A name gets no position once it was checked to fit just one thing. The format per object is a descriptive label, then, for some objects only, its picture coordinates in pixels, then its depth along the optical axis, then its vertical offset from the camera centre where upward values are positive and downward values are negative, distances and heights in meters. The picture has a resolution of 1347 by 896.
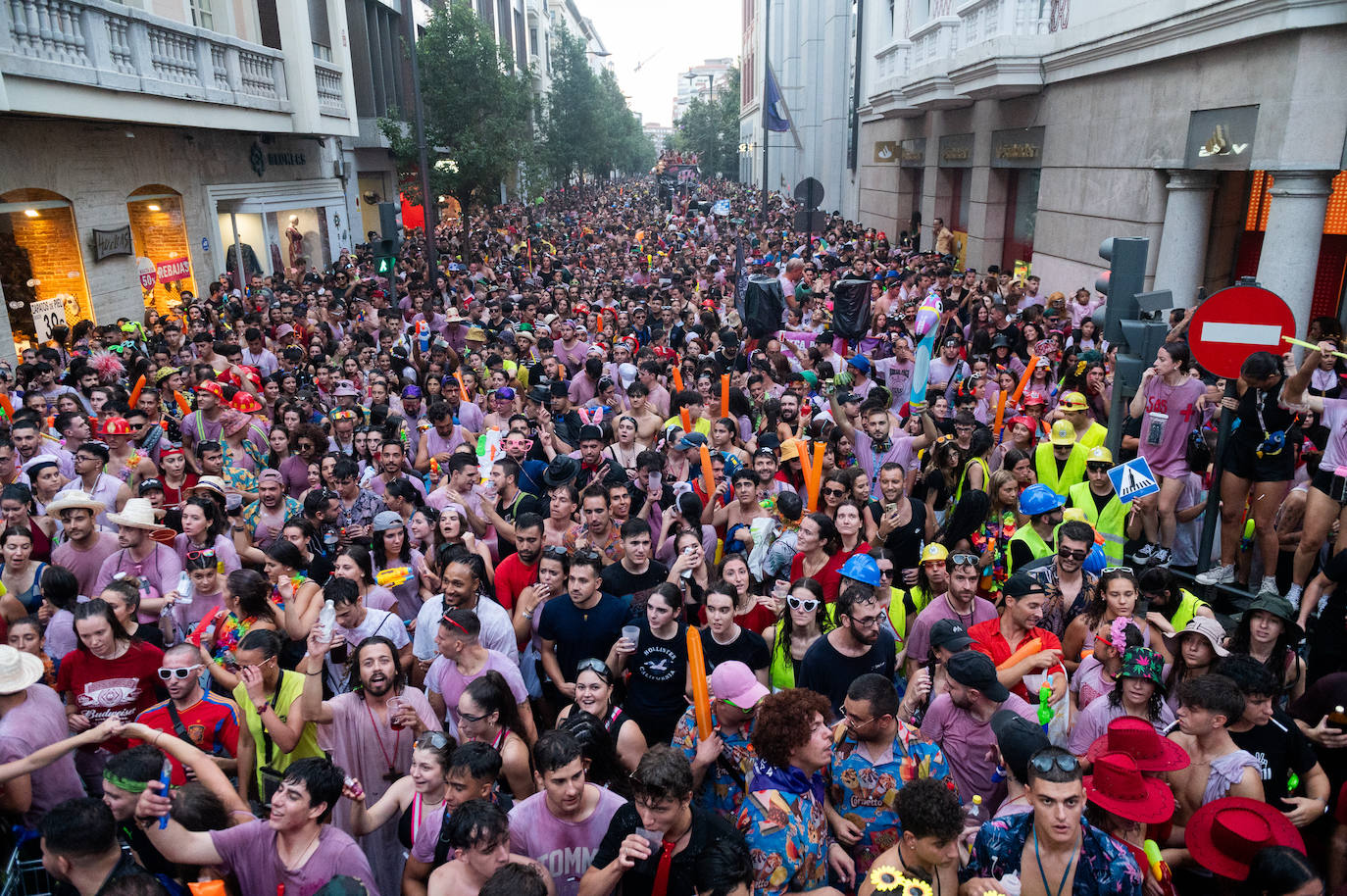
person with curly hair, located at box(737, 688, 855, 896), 3.41 -2.32
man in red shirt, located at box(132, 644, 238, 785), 4.33 -2.43
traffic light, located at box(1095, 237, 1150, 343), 6.93 -0.70
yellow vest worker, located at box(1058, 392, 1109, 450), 7.46 -1.95
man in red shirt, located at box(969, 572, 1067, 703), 4.38 -2.23
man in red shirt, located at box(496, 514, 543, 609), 5.86 -2.35
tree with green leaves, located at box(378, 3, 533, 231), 26.88 +2.42
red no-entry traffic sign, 6.14 -0.96
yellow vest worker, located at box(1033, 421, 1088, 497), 7.00 -2.07
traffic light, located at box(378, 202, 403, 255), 12.82 -0.45
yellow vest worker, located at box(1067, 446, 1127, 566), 6.27 -2.16
